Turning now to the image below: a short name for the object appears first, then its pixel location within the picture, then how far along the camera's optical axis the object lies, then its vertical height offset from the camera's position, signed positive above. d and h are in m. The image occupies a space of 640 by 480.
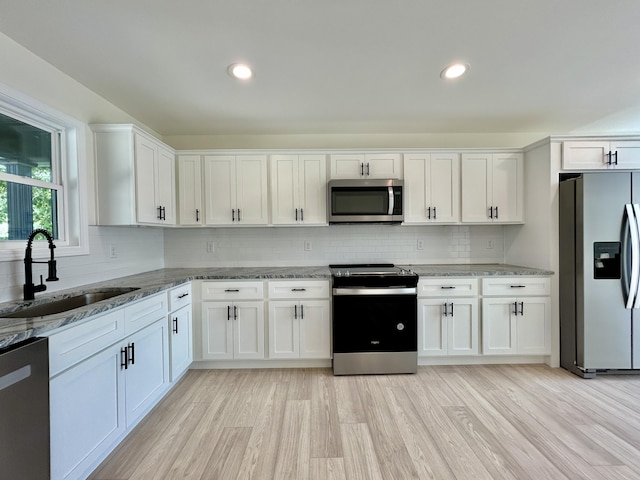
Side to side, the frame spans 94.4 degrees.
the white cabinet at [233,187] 3.22 +0.55
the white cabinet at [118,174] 2.46 +0.55
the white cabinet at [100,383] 1.38 -0.81
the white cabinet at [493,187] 3.25 +0.52
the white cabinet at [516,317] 2.91 -0.82
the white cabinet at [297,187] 3.22 +0.54
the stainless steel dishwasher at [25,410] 1.10 -0.67
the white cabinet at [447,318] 2.91 -0.83
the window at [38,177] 1.88 +0.46
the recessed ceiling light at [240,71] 2.14 +1.23
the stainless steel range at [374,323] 2.79 -0.83
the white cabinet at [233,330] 2.88 -0.89
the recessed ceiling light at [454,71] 2.16 +1.23
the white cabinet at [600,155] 2.81 +0.74
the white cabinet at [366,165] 3.23 +0.77
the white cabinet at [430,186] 3.25 +0.54
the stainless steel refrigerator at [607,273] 2.59 -0.36
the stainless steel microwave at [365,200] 3.09 +0.37
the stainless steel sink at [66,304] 1.73 -0.42
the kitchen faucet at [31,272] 1.79 -0.19
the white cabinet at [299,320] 2.88 -0.81
